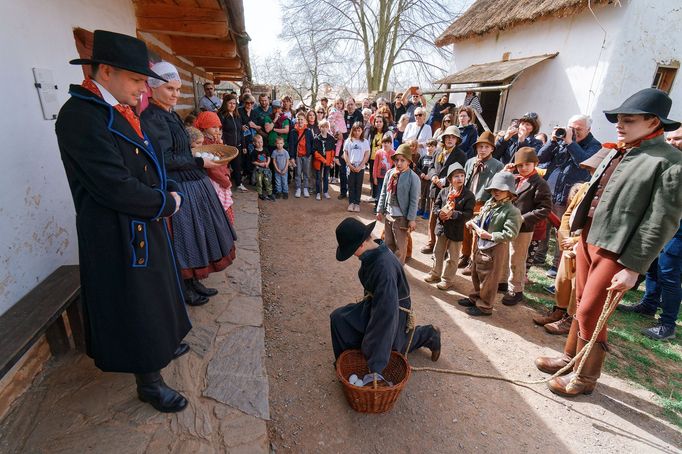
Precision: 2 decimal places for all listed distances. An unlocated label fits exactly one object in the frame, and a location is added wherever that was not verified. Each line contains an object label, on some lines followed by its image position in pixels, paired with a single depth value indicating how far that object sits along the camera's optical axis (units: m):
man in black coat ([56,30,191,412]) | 1.60
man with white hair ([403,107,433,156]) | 7.18
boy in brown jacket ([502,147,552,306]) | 3.98
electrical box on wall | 2.36
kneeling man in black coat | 2.50
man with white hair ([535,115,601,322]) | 4.57
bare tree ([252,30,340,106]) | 21.86
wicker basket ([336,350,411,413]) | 2.44
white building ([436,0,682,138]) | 6.34
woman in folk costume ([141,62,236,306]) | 2.63
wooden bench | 1.83
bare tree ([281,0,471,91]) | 19.97
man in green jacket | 2.24
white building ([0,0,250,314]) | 2.09
